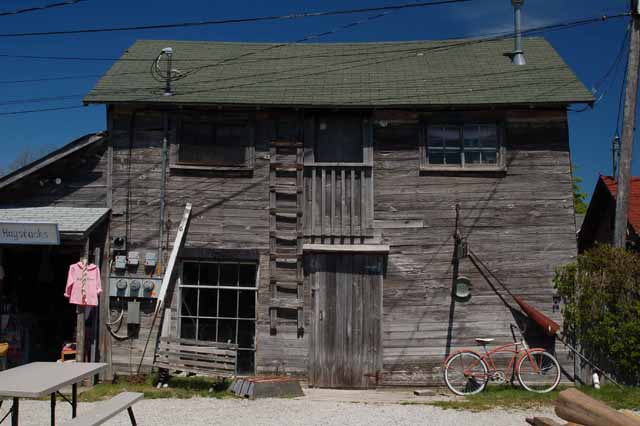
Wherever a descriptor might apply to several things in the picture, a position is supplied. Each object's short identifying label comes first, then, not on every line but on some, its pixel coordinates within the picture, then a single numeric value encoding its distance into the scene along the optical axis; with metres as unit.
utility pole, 12.11
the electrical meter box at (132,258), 12.40
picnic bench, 6.48
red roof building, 14.77
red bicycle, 11.60
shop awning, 11.44
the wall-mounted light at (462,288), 12.27
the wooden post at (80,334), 11.41
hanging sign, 11.20
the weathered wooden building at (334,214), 12.24
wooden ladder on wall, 12.27
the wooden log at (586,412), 6.51
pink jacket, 11.55
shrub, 11.24
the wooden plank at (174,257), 12.03
